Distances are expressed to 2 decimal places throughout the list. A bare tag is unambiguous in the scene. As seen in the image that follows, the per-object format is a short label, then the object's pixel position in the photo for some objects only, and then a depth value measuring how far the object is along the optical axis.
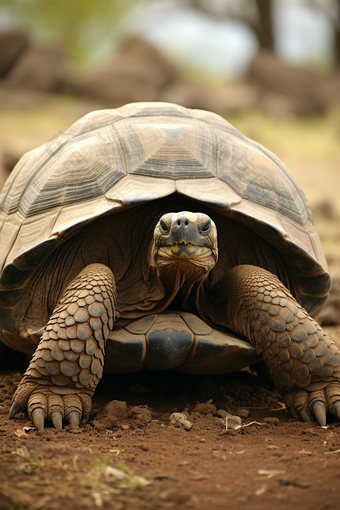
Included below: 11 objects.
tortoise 5.14
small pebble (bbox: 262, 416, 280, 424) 5.34
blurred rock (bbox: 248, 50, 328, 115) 38.50
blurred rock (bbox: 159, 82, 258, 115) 34.06
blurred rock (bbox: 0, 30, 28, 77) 38.19
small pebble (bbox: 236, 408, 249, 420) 5.52
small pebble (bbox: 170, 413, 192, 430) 5.01
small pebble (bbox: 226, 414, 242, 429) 5.07
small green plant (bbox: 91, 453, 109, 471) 3.64
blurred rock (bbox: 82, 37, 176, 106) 35.37
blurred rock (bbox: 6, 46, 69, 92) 36.53
